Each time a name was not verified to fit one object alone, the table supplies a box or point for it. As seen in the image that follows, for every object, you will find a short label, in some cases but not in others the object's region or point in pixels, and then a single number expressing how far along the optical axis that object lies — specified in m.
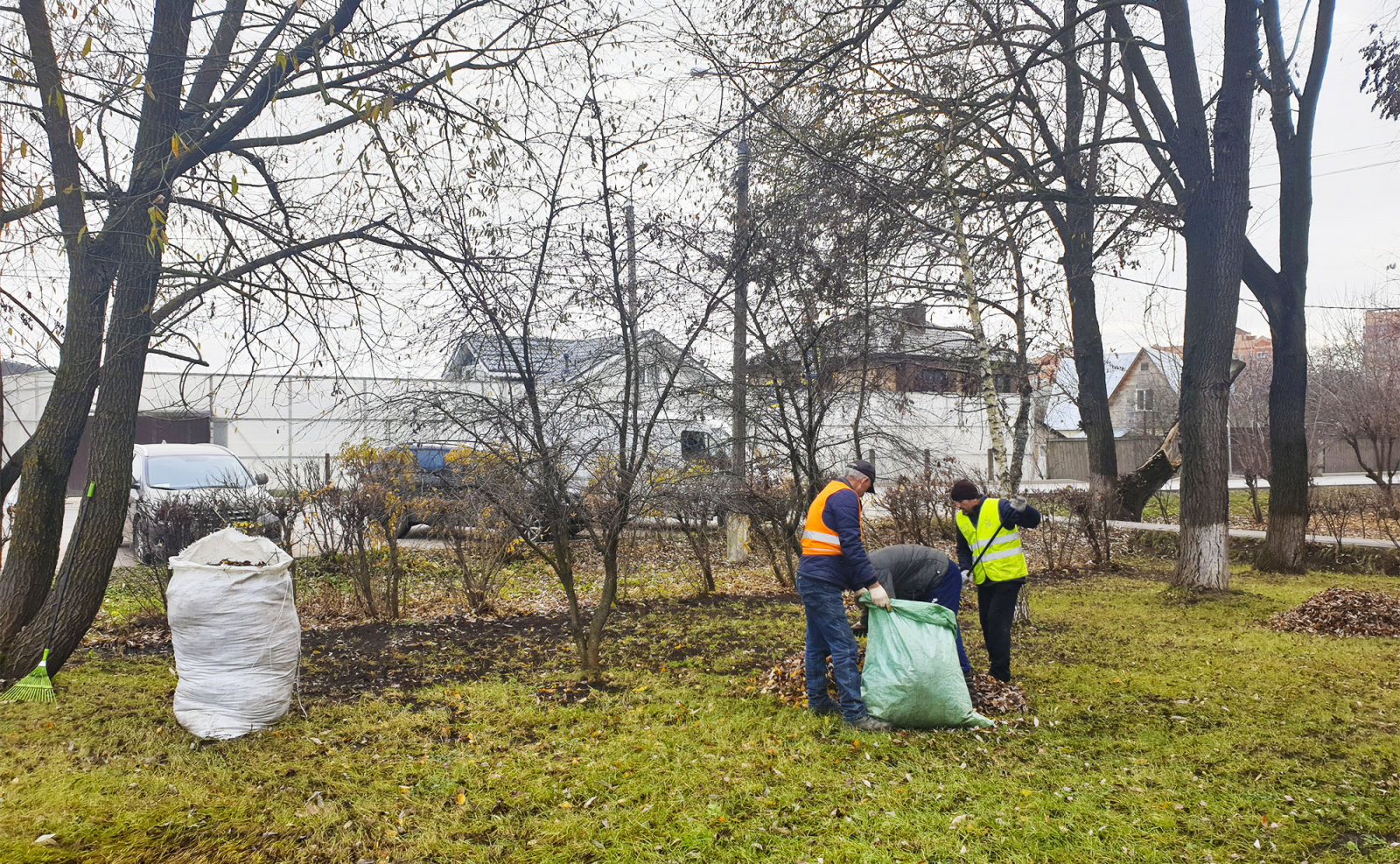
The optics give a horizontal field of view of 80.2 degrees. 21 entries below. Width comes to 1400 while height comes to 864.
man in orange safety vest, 4.74
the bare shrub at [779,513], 9.52
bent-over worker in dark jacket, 5.60
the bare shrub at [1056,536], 11.75
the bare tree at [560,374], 5.34
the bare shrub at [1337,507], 11.48
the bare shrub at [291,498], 8.47
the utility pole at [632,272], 5.62
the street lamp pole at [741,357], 6.38
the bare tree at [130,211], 4.93
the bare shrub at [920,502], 11.80
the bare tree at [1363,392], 16.53
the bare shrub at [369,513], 8.10
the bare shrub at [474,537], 8.04
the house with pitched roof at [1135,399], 26.75
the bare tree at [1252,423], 17.08
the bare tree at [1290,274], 10.03
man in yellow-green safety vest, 5.38
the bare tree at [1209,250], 8.76
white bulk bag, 4.39
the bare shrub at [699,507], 7.77
